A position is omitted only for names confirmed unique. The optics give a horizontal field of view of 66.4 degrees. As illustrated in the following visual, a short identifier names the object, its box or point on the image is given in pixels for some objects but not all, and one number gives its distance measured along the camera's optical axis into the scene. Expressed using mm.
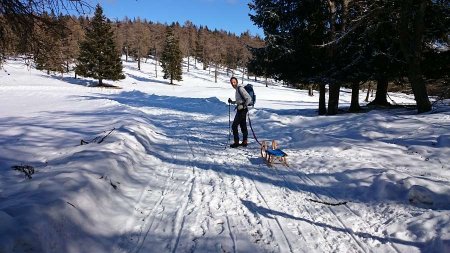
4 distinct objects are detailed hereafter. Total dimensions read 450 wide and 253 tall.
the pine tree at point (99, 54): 47750
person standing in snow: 10633
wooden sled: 8190
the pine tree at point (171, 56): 67875
